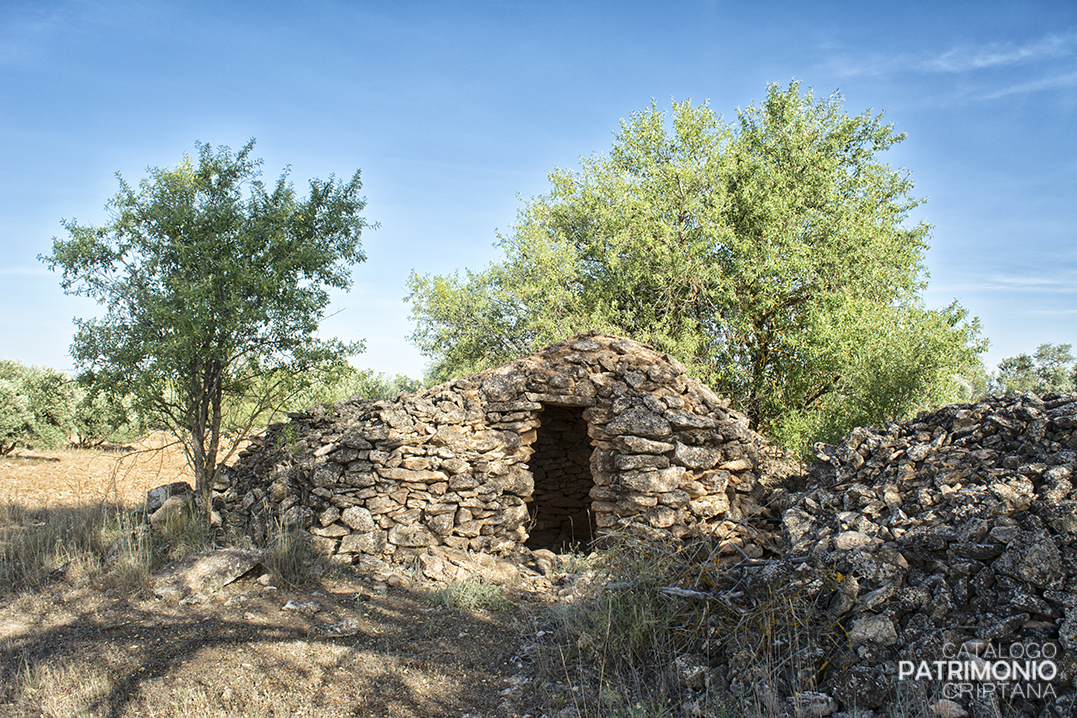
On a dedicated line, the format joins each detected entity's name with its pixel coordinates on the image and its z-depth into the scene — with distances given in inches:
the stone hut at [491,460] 283.9
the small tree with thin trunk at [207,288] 280.7
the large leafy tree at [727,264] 504.7
